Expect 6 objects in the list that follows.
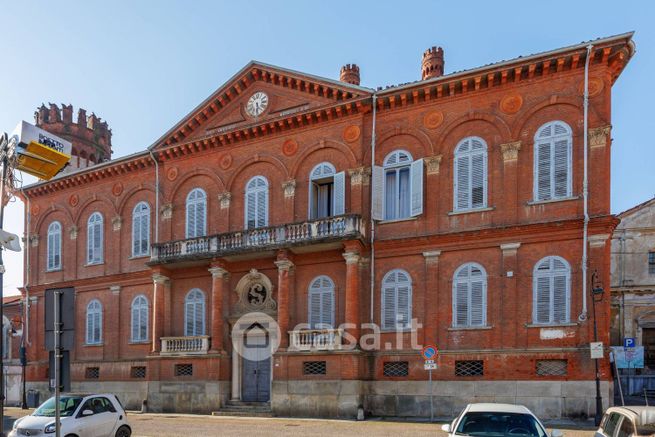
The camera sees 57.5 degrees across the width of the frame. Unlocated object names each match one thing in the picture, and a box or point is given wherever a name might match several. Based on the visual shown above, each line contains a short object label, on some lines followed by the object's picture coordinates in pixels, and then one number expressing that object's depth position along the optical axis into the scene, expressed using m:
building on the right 35.66
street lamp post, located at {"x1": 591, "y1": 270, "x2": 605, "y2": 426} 19.27
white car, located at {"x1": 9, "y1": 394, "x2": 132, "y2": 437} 14.44
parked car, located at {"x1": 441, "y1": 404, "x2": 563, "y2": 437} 10.43
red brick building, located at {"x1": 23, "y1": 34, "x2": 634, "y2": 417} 21.38
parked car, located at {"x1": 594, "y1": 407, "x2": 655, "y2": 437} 9.37
